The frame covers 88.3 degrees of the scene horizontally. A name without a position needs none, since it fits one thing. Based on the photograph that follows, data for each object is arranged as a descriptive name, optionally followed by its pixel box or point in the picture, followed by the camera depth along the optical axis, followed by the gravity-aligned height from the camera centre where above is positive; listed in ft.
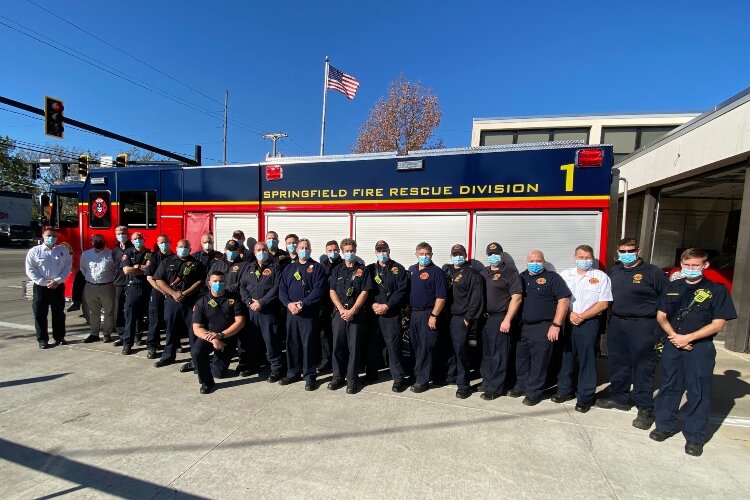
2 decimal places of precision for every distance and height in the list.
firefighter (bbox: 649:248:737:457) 11.48 -3.25
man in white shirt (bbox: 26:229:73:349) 19.71 -3.74
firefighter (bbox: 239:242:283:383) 16.29 -3.36
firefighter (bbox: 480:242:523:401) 14.61 -3.32
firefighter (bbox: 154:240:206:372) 17.83 -3.49
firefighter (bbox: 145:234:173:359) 18.70 -4.25
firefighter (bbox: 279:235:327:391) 15.56 -3.71
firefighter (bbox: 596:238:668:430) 13.20 -3.34
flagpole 60.55 +16.80
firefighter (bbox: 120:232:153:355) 19.20 -3.84
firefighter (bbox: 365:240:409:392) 15.48 -3.14
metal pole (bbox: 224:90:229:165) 96.45 +19.83
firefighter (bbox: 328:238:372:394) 15.35 -3.71
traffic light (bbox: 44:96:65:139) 41.55 +10.15
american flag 59.77 +22.06
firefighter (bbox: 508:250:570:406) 14.28 -3.15
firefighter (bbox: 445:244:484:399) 14.87 -3.10
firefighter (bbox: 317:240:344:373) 17.04 -4.22
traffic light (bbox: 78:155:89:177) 54.54 +6.69
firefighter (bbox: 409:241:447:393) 15.07 -3.18
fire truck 15.44 +1.11
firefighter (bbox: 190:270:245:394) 15.23 -4.59
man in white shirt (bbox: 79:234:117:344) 20.57 -3.81
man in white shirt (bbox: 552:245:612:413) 13.93 -2.84
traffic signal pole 35.77 +9.58
